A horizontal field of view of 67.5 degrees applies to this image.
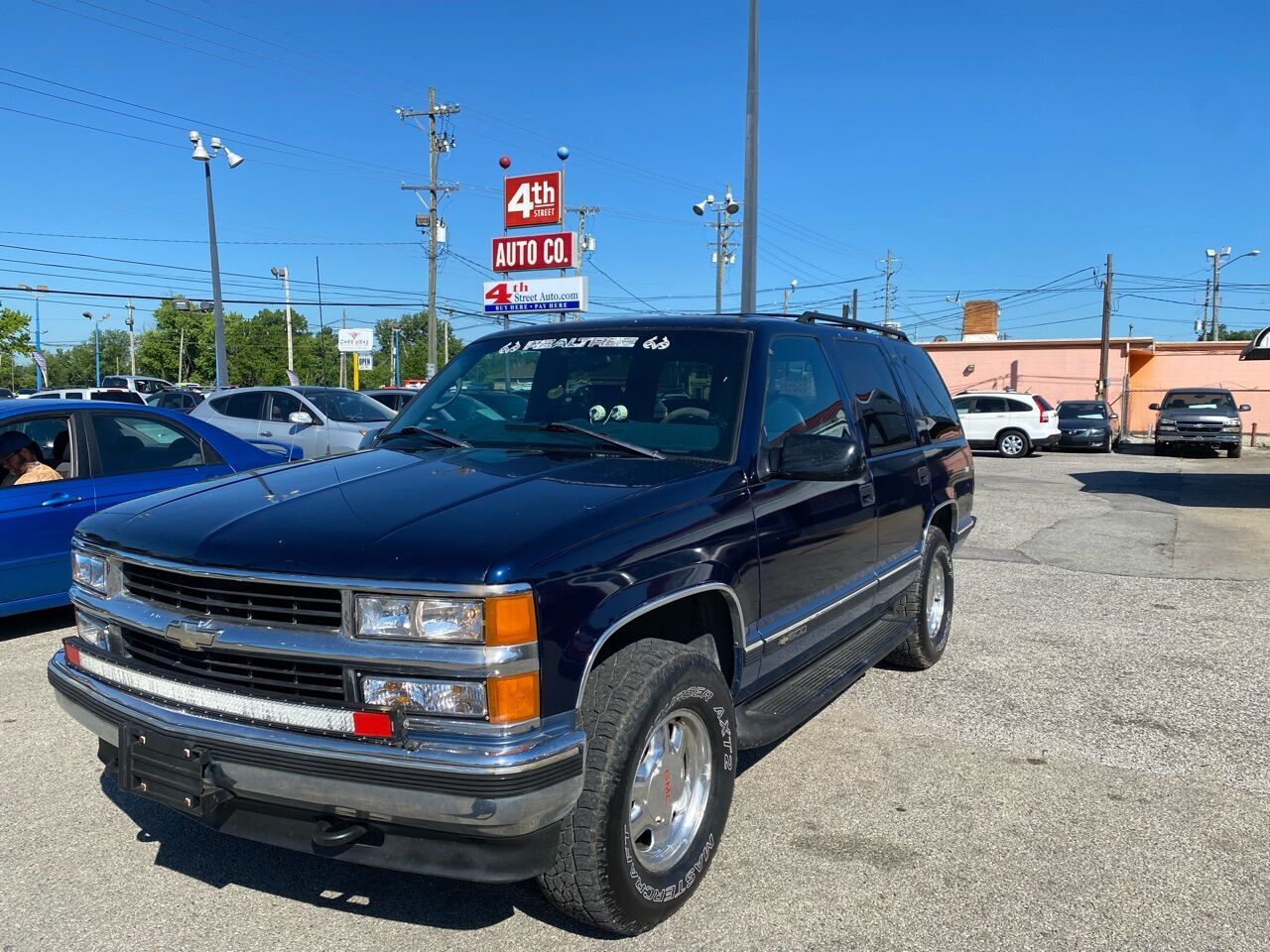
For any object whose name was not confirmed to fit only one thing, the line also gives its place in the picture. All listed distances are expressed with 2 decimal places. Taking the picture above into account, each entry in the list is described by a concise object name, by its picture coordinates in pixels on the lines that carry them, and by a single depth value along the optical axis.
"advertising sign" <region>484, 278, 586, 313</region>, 24.61
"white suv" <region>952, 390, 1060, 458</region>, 25.16
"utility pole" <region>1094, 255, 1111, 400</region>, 34.50
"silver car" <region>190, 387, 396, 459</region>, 14.33
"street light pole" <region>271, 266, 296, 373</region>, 65.19
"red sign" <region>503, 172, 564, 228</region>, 25.22
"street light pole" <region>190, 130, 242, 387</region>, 26.05
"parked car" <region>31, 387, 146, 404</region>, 26.08
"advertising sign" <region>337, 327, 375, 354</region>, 61.22
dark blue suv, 2.41
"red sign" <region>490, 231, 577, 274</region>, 24.39
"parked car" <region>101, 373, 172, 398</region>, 38.19
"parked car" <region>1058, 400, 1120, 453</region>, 26.14
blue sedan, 5.69
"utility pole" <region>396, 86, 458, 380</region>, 34.66
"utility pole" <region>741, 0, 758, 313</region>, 14.39
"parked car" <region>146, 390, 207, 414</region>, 26.56
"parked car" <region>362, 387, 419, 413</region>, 19.17
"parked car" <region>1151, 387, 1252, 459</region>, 24.17
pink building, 37.03
